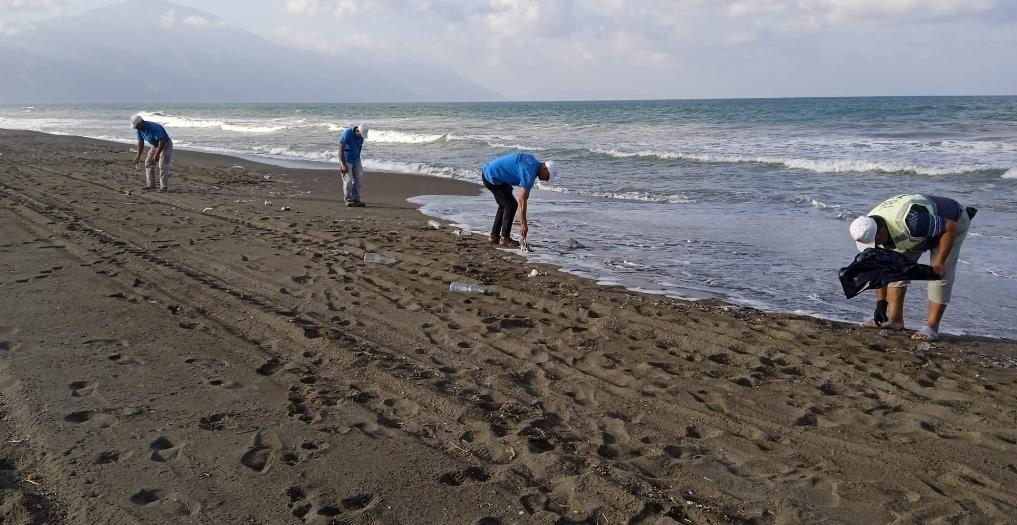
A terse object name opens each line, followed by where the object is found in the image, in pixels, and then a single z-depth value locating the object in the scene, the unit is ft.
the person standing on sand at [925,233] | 17.07
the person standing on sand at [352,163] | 36.96
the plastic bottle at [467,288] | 21.18
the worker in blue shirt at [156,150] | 39.24
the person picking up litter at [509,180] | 26.99
